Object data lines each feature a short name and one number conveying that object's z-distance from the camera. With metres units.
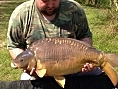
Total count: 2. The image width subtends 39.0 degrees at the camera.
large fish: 1.21
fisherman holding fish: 1.43
